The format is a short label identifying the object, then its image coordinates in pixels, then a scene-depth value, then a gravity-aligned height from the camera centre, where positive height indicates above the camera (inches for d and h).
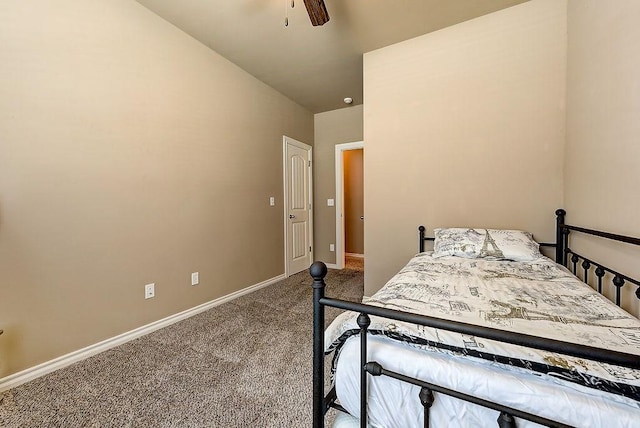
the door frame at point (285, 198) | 151.8 +3.3
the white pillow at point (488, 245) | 77.3 -13.2
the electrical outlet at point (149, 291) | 87.8 -28.3
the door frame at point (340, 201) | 171.9 +1.1
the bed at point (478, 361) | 24.7 -17.6
